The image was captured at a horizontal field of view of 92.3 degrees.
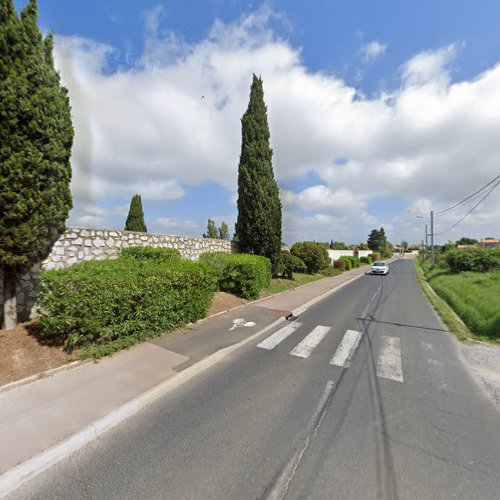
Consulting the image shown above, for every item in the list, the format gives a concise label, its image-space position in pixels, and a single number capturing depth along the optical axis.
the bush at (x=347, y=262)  29.59
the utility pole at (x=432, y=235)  29.98
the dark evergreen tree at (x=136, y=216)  18.56
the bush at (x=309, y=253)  20.00
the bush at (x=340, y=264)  27.69
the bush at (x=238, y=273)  10.02
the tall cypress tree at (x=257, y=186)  12.83
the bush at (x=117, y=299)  4.34
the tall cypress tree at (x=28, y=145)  4.03
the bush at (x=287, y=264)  15.78
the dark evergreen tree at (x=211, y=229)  29.12
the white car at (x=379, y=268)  25.08
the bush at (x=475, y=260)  16.88
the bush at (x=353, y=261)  32.47
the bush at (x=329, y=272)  22.38
